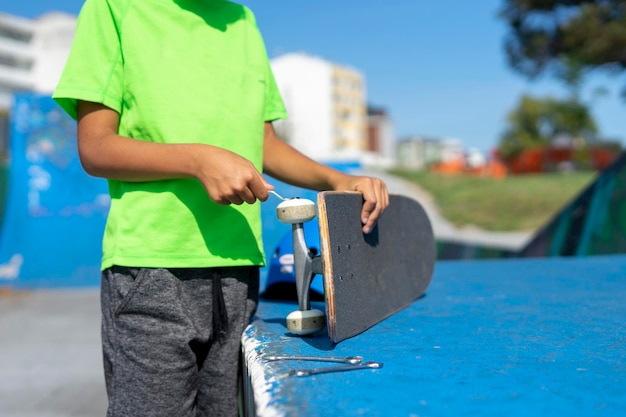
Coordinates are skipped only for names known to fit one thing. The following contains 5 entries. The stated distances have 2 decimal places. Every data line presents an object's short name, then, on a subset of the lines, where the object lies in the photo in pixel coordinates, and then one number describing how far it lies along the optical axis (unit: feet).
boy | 3.77
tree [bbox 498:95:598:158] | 130.93
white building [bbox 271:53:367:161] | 193.88
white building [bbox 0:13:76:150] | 174.81
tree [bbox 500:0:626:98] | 38.11
